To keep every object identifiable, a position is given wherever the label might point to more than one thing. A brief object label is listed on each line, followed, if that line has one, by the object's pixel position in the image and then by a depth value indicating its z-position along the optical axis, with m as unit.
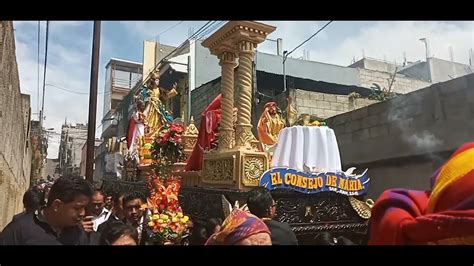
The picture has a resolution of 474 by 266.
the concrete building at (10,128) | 3.55
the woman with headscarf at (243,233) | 1.63
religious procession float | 3.51
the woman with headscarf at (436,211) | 1.18
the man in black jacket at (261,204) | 2.68
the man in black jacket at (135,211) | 3.39
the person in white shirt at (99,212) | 3.30
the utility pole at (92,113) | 4.39
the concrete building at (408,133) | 4.64
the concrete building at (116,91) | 14.66
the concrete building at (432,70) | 12.12
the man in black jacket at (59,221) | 1.81
